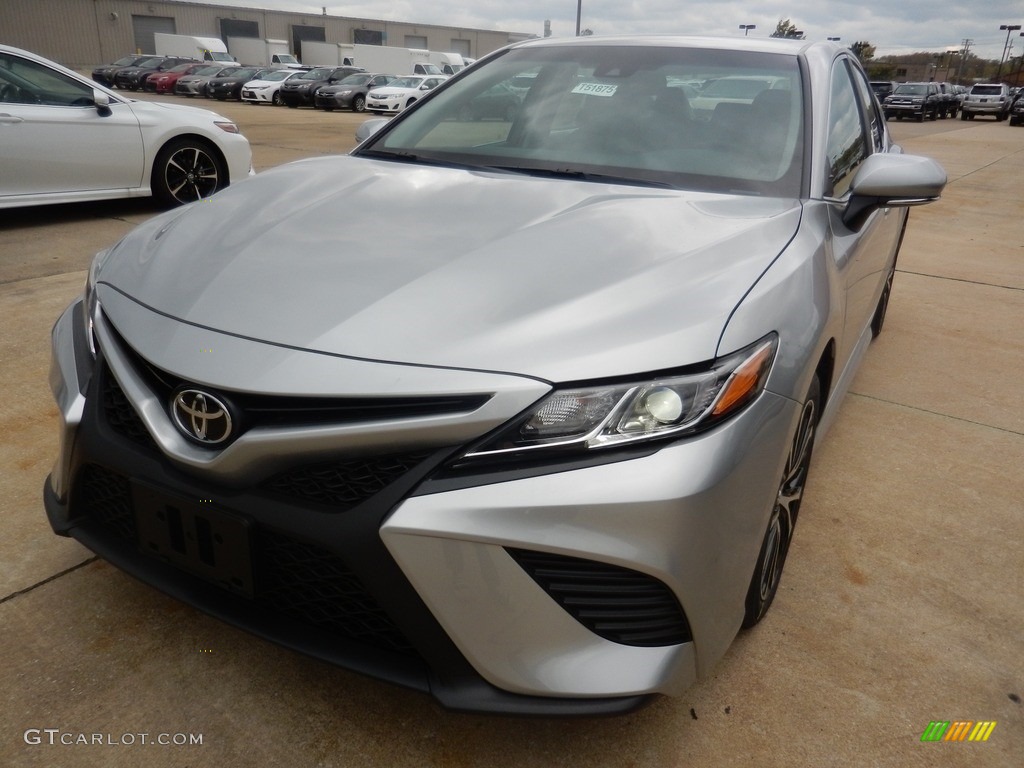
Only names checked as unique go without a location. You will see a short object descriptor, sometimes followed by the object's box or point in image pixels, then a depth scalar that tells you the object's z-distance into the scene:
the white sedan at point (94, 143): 5.88
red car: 31.77
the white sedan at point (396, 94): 24.55
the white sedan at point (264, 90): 27.68
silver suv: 34.91
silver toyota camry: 1.37
